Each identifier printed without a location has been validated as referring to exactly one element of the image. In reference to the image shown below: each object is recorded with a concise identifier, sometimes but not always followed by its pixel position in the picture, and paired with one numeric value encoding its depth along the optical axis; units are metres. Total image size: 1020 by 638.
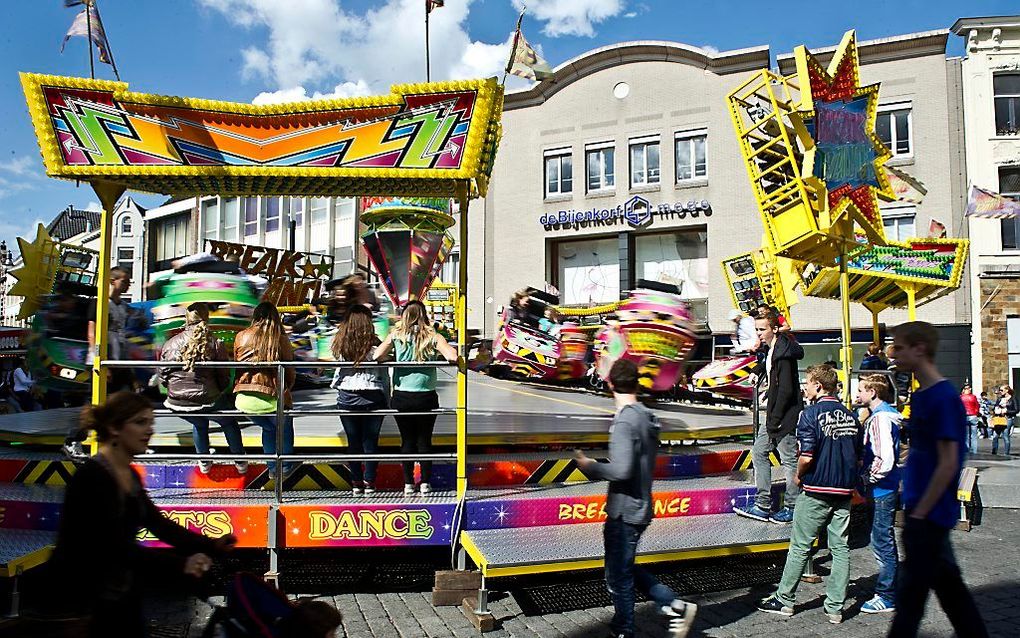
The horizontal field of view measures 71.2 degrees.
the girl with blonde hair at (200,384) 5.44
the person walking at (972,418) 15.71
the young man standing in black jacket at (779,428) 5.94
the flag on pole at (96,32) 11.34
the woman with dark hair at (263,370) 5.46
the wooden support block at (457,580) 5.00
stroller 2.77
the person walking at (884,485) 5.14
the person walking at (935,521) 3.38
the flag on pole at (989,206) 13.18
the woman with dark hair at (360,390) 5.44
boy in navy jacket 4.88
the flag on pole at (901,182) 12.69
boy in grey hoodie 4.03
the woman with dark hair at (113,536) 2.51
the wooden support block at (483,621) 4.53
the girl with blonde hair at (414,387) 5.55
